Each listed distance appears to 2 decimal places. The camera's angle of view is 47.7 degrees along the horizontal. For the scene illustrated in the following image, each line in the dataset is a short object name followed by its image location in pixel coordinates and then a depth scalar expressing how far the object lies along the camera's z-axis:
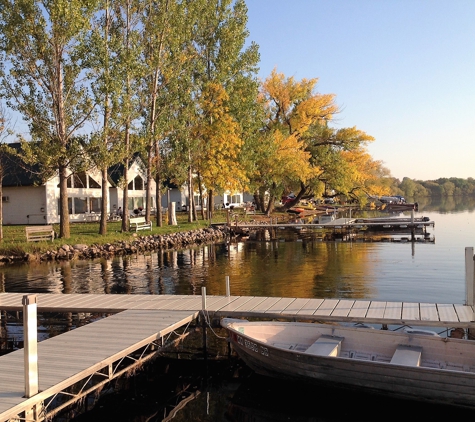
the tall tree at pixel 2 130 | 26.57
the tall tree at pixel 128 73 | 28.77
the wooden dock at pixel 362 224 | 39.44
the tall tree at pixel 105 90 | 26.84
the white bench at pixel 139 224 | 32.91
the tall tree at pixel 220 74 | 39.12
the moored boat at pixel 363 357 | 7.89
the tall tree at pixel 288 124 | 46.28
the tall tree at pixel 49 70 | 25.16
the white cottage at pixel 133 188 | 45.91
